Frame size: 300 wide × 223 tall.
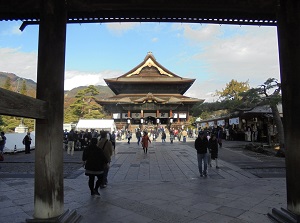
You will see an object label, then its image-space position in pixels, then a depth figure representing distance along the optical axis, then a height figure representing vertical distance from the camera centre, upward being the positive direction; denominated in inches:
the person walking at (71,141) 604.8 -21.4
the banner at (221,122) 1160.1 +39.1
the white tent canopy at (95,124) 941.6 +27.9
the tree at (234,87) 2048.5 +350.6
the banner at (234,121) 928.2 +36.6
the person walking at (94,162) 229.8 -27.0
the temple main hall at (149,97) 1571.1 +212.3
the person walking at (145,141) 605.0 -22.7
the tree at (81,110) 1726.1 +149.3
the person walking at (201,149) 335.3 -23.4
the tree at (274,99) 589.0 +73.4
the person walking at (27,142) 657.0 -24.9
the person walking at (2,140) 572.6 -16.9
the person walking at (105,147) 267.5 -15.9
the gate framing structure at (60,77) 147.6 +32.4
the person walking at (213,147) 394.6 -25.0
